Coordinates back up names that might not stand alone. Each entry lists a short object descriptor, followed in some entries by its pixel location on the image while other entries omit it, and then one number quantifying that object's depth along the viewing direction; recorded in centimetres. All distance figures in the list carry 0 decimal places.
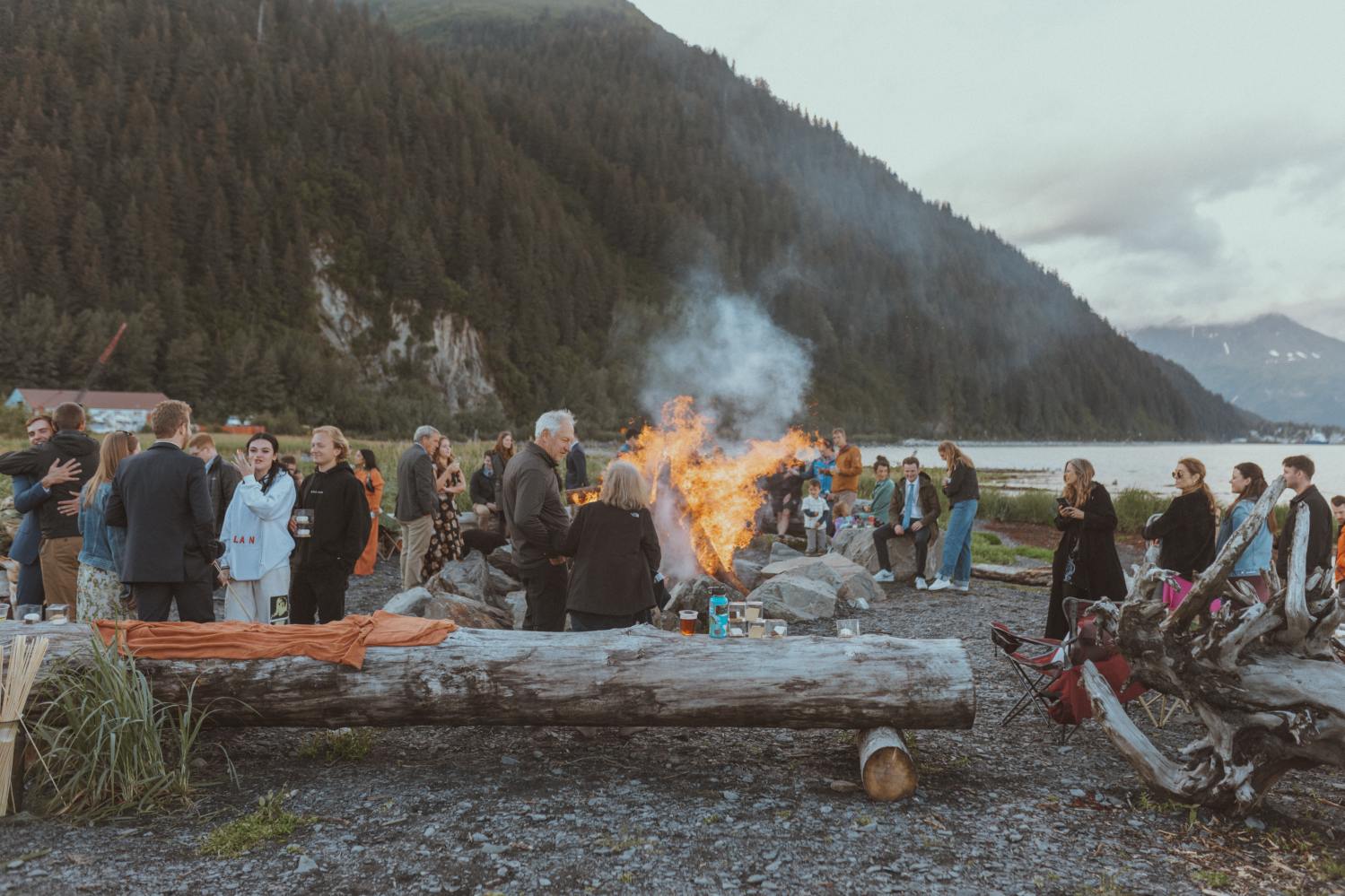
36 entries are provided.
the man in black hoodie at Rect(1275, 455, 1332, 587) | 716
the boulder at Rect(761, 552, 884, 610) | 1078
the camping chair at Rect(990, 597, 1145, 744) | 534
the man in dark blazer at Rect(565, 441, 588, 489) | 1330
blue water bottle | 590
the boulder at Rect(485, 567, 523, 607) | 1033
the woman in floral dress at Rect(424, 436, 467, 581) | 1046
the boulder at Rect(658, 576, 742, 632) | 947
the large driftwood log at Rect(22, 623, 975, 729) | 480
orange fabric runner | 481
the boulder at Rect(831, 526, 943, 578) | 1231
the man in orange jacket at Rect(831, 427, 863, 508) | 1500
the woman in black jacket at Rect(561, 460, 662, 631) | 584
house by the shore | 5775
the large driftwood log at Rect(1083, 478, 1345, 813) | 429
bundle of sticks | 414
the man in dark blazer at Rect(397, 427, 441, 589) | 910
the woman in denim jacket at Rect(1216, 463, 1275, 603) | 697
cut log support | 460
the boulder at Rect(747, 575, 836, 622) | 998
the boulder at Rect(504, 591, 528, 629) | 930
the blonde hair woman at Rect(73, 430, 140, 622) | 581
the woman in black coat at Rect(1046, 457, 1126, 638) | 727
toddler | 1504
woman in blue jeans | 1074
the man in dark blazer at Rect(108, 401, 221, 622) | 534
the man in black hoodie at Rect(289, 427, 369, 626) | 673
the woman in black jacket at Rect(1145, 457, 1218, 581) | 698
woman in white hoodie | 621
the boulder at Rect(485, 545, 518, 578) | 1093
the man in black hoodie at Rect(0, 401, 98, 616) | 675
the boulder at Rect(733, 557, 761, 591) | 1196
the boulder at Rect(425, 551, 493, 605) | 976
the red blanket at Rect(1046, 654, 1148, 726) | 530
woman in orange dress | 1109
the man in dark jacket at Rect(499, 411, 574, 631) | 632
